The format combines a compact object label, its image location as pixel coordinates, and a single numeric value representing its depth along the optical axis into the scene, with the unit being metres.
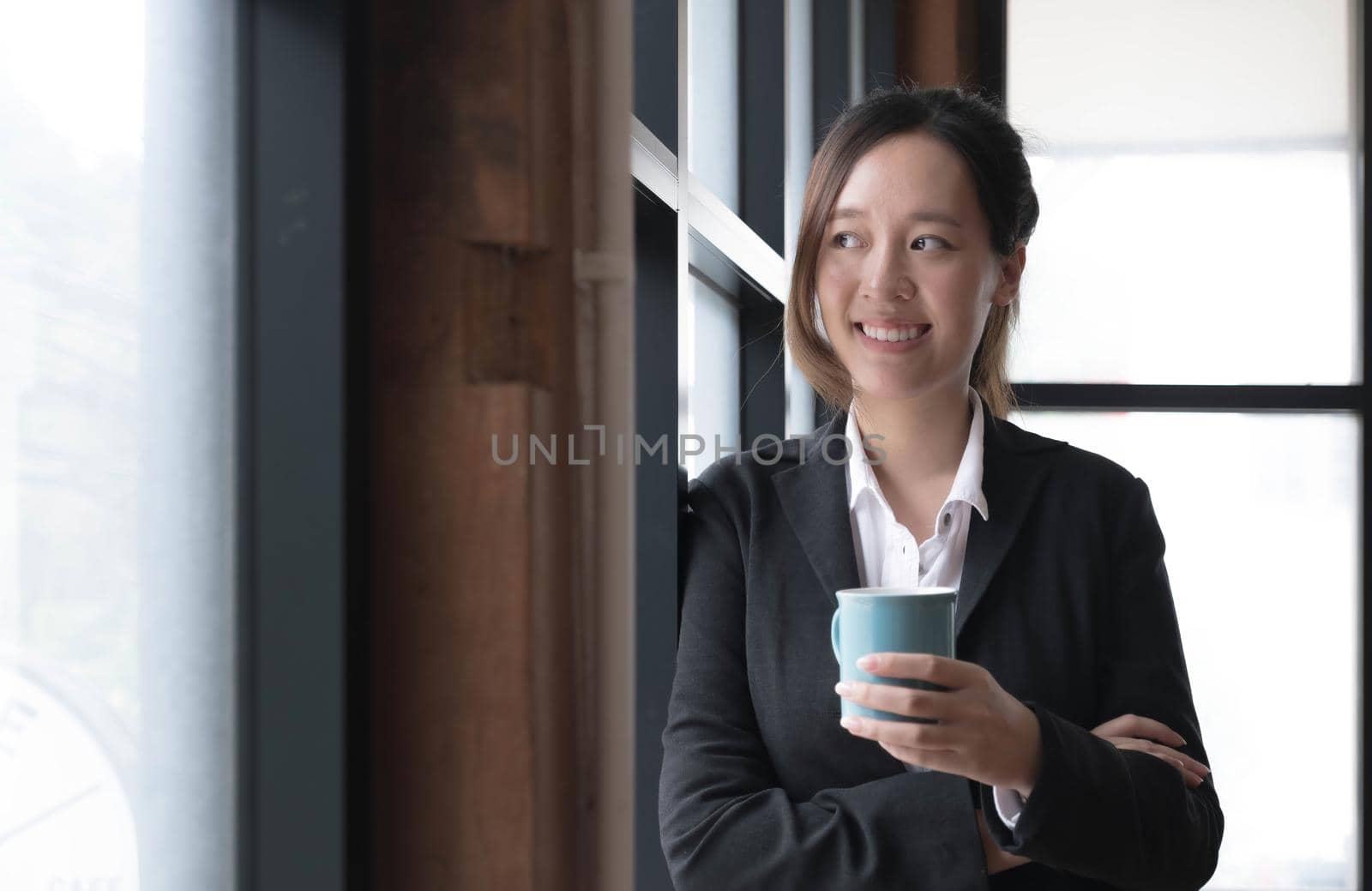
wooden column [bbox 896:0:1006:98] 2.74
